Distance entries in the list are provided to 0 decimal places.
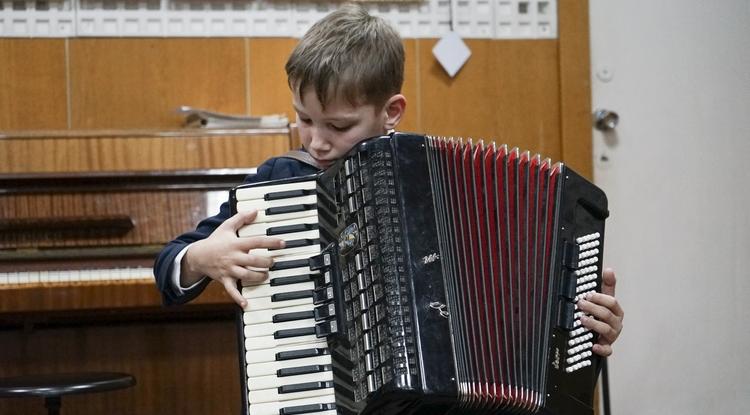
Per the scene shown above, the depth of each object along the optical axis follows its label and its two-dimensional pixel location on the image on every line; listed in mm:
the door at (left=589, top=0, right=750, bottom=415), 7473
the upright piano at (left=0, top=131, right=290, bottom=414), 5703
